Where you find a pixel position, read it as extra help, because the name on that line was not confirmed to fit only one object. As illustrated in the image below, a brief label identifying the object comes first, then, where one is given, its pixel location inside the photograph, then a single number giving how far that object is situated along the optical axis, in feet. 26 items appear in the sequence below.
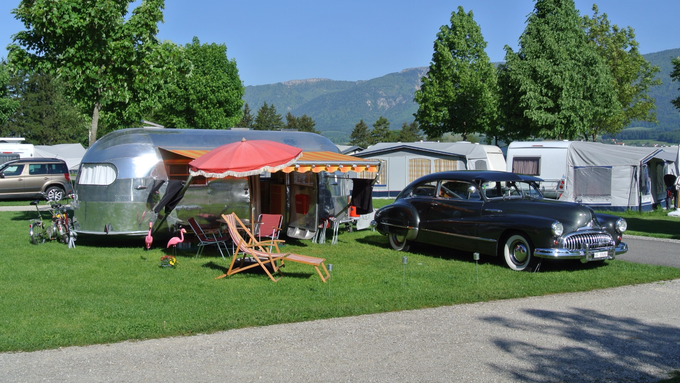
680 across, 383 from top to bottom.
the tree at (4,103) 130.76
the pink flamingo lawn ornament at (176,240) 35.45
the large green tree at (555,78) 94.73
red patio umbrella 31.65
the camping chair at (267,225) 37.17
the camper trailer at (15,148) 110.48
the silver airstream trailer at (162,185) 38.81
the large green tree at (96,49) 47.37
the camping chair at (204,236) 36.01
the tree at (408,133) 352.22
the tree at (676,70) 95.25
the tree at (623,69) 133.39
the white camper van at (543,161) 72.28
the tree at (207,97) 143.02
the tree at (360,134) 351.25
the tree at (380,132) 332.80
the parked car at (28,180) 78.59
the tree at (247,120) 322.75
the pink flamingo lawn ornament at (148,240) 36.54
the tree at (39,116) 239.09
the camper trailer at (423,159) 85.15
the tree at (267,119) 328.70
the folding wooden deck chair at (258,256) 29.32
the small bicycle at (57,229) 40.66
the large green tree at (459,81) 121.08
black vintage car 31.01
